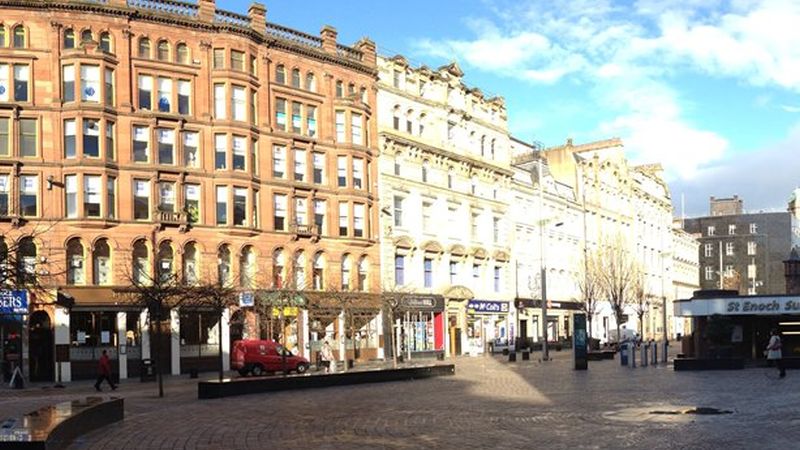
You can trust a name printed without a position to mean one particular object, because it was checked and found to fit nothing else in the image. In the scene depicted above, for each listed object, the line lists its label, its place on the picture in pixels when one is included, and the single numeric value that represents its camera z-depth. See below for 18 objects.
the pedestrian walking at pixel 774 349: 35.07
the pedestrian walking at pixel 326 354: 47.28
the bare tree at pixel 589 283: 78.62
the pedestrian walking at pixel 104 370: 34.66
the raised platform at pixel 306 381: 28.00
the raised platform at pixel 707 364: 37.72
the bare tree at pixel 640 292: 85.78
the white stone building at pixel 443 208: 63.19
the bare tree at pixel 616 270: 76.00
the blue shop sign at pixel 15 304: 39.53
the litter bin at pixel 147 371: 42.64
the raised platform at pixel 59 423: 12.66
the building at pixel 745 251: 136.38
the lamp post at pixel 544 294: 53.38
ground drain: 19.67
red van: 43.69
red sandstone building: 47.25
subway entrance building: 40.00
